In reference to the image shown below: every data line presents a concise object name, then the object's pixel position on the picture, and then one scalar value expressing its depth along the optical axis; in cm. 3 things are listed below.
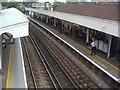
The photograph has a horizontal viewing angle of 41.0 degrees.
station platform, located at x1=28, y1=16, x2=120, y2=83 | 999
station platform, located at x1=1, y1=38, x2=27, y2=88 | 907
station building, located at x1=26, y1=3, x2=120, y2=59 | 1127
